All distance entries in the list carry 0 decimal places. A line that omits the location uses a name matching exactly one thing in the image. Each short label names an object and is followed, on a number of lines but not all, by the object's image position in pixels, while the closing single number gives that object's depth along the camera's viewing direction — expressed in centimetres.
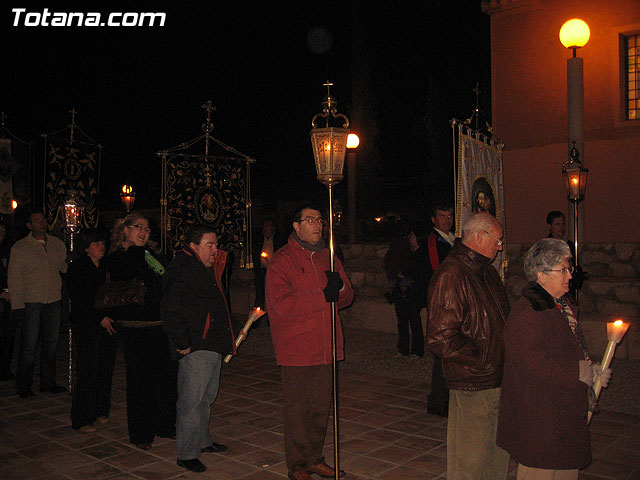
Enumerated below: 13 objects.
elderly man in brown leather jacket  369
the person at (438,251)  653
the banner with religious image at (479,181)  655
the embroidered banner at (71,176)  986
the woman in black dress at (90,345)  636
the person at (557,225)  943
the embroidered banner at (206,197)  1085
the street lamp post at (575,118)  1003
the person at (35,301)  774
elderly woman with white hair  328
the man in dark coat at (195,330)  514
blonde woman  581
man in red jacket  478
